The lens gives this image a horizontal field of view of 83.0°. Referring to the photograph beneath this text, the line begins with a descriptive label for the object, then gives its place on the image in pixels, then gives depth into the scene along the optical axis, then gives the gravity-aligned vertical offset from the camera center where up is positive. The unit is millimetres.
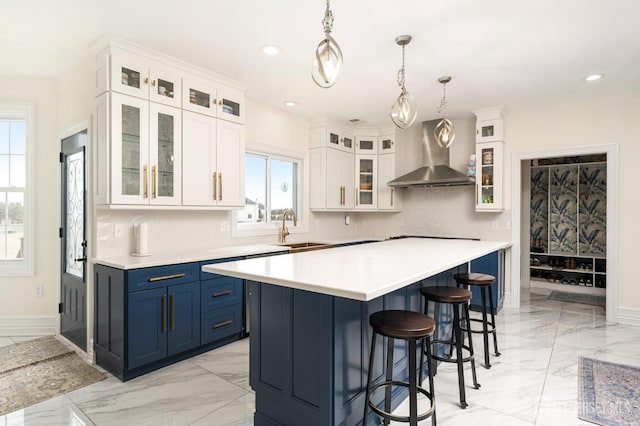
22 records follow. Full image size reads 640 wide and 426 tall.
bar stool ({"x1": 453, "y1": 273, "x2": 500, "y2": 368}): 2922 -584
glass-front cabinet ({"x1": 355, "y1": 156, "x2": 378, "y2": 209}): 5699 +476
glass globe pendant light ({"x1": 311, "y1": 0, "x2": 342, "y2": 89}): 1872 +788
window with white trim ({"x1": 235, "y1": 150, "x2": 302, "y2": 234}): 4504 +296
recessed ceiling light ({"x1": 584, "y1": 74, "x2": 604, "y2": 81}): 3552 +1351
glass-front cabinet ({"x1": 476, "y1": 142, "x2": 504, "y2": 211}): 4672 +481
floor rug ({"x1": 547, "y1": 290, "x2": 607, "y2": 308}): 5117 -1271
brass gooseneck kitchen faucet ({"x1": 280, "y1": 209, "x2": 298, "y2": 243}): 4660 -236
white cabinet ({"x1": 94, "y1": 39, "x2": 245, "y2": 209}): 2850 +700
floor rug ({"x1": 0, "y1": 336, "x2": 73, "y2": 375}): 2969 -1251
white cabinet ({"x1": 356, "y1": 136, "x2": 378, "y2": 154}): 5738 +1069
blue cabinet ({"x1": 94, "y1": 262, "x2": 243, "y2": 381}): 2664 -841
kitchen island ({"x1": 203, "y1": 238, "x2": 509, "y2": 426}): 1713 -620
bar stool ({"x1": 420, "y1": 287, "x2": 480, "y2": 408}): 2350 -679
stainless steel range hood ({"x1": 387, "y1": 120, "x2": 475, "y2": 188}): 4762 +552
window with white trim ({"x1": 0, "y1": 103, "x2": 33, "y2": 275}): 3693 +227
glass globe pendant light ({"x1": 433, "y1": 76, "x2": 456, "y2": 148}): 3248 +715
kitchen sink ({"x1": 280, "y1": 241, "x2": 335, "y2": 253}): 4275 -437
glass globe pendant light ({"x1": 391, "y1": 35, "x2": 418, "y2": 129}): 2655 +766
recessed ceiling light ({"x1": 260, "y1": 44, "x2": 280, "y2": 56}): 2951 +1350
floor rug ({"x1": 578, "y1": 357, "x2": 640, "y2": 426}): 2217 -1253
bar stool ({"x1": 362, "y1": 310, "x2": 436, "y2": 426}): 1694 -607
